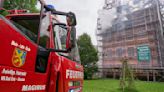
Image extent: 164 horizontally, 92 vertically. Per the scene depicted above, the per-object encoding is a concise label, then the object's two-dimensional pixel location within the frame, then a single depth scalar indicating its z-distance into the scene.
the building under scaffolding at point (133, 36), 13.56
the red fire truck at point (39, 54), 0.95
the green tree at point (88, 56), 15.57
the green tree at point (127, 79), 6.60
